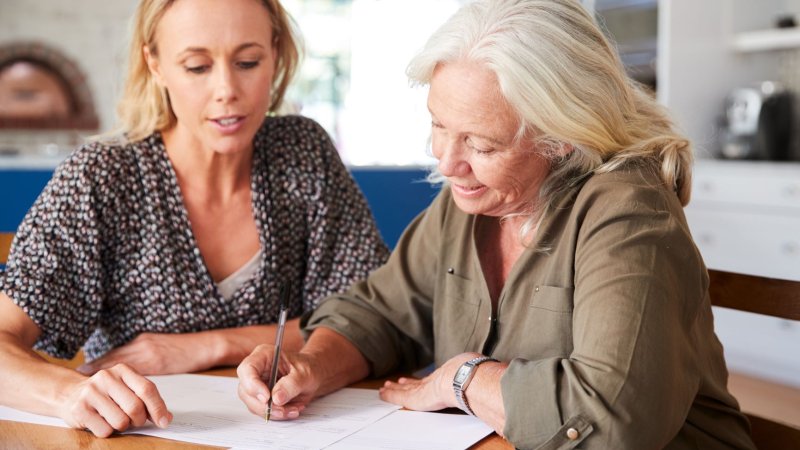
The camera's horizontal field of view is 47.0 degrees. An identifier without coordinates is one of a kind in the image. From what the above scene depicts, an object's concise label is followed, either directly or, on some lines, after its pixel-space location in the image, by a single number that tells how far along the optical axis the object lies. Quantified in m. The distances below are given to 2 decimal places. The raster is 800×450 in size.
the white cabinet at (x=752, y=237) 4.19
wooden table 1.23
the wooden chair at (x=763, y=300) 1.47
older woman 1.17
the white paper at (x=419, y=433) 1.22
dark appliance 4.68
